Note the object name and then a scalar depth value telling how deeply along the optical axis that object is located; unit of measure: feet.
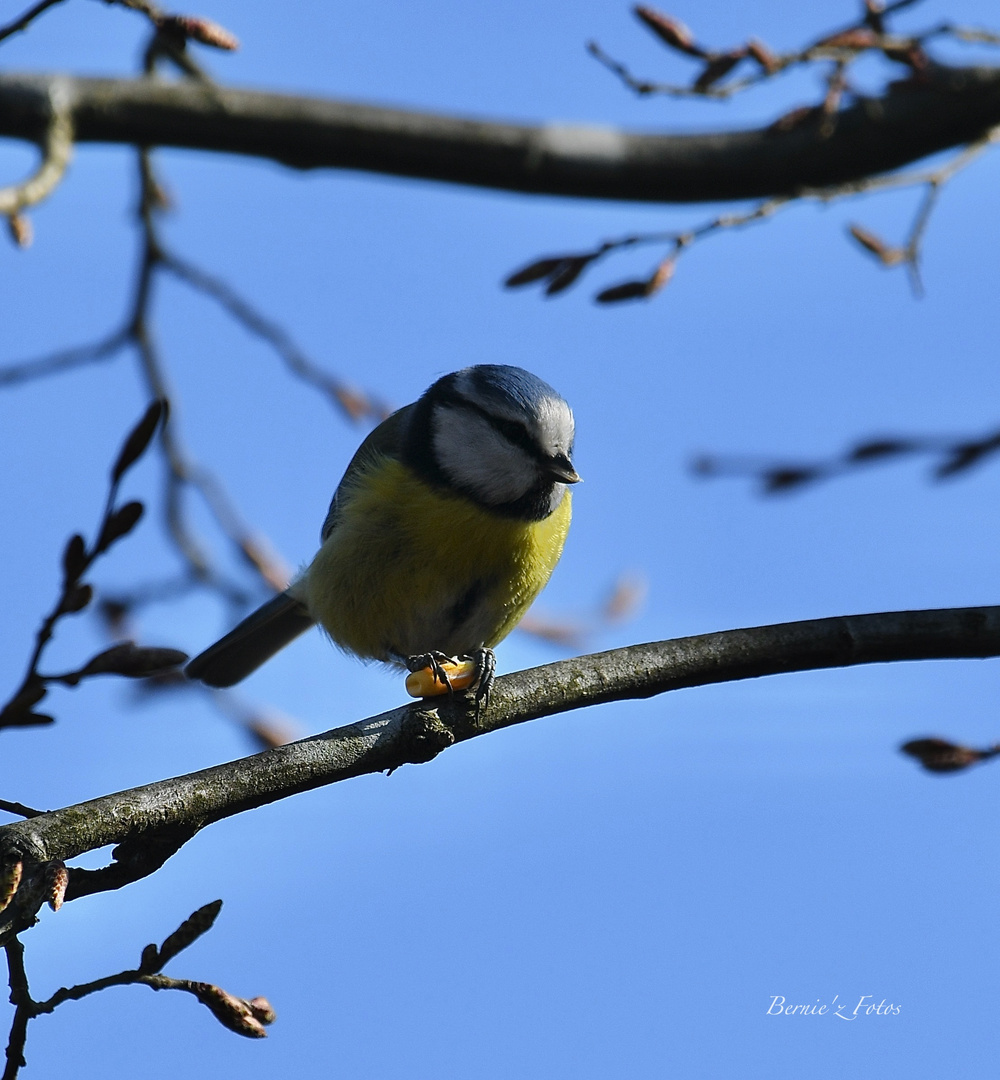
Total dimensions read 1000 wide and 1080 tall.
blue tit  19.81
